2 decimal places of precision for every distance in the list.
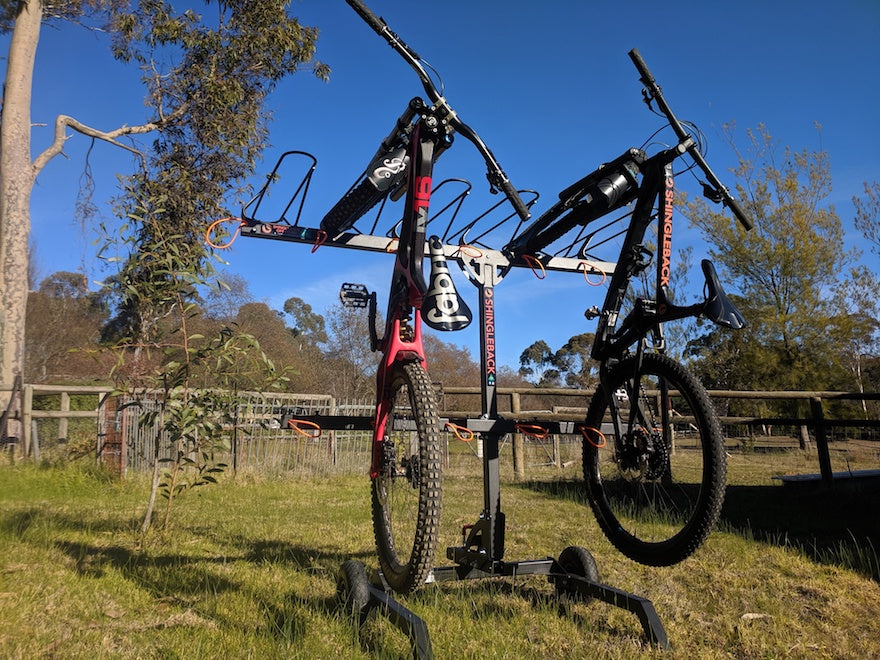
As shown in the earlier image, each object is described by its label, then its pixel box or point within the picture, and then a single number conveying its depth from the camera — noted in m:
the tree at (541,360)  40.50
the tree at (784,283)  16.77
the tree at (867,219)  16.75
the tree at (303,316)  50.19
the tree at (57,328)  25.14
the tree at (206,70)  12.93
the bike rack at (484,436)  2.77
